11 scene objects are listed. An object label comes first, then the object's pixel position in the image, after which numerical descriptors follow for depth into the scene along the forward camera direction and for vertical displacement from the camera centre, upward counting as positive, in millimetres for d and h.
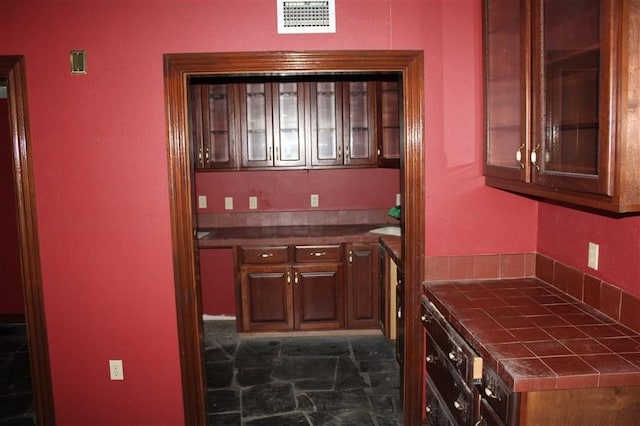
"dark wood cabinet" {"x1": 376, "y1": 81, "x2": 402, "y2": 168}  4355 +290
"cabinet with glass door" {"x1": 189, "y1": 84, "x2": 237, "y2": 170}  4426 +300
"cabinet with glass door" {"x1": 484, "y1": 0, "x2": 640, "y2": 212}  1505 +176
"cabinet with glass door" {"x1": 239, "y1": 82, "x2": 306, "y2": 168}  4410 +293
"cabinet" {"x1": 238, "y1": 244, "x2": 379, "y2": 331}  4266 -1098
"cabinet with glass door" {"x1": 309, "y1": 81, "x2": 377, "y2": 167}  4430 +286
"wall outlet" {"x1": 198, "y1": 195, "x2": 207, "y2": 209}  4848 -389
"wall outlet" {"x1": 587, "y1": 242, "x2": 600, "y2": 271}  2207 -468
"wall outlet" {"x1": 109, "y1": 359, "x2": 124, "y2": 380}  2723 -1102
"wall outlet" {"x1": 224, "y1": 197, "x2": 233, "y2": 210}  4848 -395
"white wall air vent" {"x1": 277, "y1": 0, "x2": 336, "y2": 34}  2486 +687
